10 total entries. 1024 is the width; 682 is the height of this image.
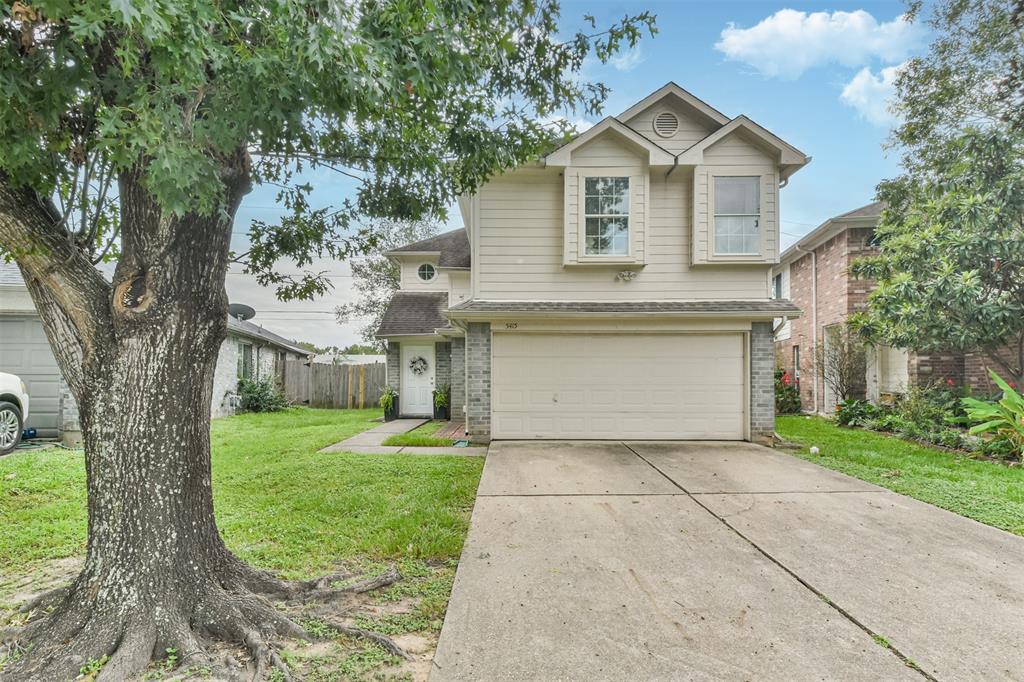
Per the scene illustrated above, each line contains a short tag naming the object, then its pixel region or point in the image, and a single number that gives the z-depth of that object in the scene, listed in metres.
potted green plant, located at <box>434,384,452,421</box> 13.03
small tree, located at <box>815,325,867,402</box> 11.81
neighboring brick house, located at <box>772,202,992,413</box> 10.87
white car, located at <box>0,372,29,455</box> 7.87
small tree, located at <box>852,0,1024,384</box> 8.33
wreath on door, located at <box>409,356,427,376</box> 13.62
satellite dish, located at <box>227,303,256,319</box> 14.46
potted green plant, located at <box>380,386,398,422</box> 13.21
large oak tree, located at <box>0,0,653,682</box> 2.08
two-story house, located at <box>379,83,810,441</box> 8.63
